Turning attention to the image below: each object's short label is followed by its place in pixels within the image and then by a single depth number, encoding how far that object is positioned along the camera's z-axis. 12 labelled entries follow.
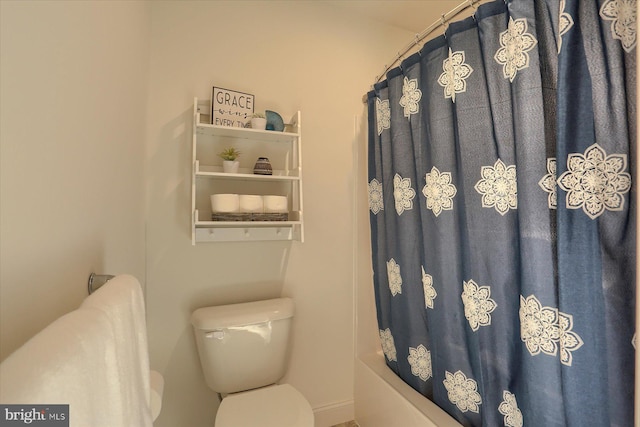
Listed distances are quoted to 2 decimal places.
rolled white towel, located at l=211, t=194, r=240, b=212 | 1.34
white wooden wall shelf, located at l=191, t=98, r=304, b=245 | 1.39
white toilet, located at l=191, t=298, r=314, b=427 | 1.23
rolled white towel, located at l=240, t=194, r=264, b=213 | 1.39
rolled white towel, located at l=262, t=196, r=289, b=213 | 1.44
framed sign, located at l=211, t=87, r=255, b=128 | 1.44
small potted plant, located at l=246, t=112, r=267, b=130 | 1.44
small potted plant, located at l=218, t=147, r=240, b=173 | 1.38
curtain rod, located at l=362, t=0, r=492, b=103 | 1.05
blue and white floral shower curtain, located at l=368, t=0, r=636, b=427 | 0.72
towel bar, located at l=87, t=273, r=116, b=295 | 0.72
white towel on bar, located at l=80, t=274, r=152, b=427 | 0.47
